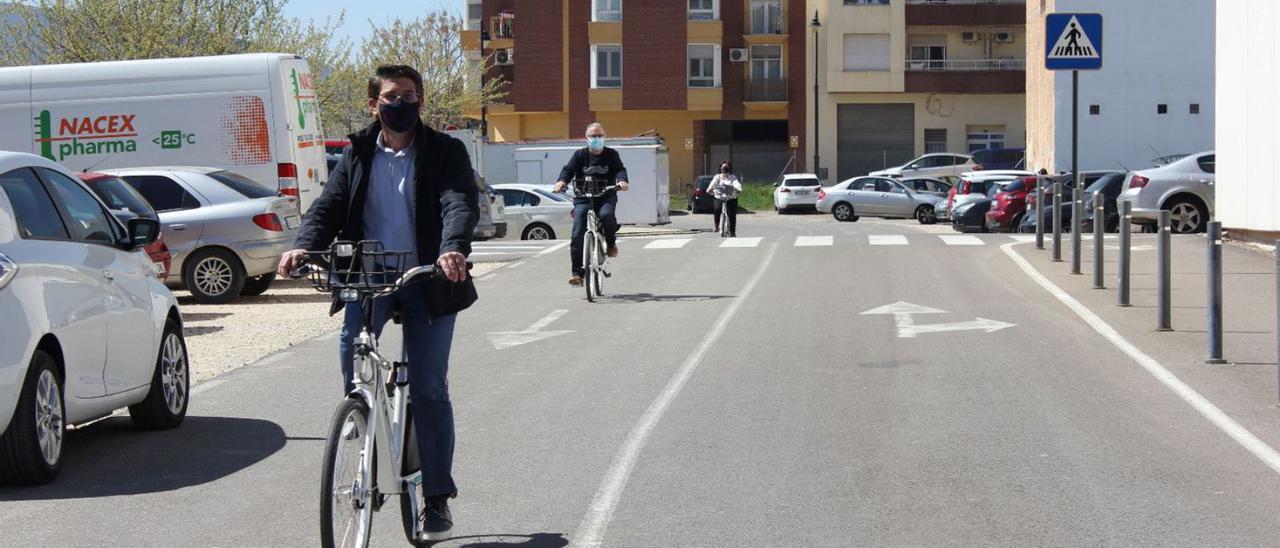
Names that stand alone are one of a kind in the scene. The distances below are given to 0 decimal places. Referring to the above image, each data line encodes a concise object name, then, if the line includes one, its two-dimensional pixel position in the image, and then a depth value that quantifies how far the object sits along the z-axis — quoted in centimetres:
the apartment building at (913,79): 6650
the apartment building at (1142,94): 4744
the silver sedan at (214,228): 1817
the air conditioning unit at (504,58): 7162
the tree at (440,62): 6912
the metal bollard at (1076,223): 1808
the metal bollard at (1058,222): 1938
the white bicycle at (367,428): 530
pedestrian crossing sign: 1895
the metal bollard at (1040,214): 2147
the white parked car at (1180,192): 2569
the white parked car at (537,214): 3241
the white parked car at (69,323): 736
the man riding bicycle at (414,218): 591
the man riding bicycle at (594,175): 1675
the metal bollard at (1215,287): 1089
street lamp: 6581
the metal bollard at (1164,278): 1238
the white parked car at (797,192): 5272
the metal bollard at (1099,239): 1620
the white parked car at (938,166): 5703
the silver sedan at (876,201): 4603
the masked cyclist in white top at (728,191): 3164
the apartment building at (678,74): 6862
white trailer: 4034
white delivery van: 2048
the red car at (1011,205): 3212
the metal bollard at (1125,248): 1444
